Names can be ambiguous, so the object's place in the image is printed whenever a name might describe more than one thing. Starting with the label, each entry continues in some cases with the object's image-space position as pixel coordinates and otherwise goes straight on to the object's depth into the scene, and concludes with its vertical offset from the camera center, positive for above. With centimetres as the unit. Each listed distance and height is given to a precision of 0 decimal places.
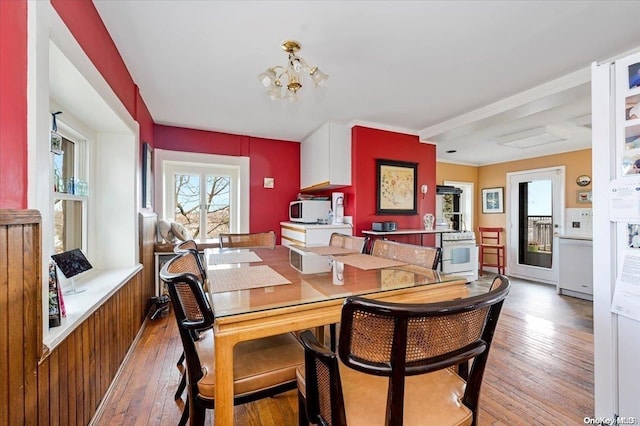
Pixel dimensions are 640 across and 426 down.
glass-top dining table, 89 -32
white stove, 413 -63
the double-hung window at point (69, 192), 173 +14
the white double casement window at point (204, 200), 405 +18
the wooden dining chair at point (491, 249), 555 -75
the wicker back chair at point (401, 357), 65 -37
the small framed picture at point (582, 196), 451 +26
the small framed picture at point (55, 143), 156 +40
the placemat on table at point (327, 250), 218 -31
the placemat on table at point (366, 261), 165 -31
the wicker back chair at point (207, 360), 97 -62
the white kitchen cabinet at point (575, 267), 376 -76
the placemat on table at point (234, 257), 181 -31
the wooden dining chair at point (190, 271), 136 -30
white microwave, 391 +3
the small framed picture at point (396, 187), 388 +36
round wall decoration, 454 +53
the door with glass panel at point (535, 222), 489 -17
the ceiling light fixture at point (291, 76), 177 +88
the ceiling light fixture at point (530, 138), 375 +108
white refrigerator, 126 -11
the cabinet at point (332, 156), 368 +76
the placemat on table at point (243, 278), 121 -32
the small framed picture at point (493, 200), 575 +26
